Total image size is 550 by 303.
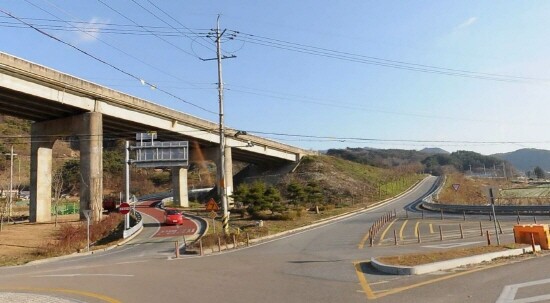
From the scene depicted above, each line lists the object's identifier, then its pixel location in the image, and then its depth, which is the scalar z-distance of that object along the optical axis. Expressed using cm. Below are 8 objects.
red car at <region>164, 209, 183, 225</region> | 3869
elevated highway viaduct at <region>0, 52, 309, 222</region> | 3772
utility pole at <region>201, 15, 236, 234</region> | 2814
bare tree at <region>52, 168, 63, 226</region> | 8583
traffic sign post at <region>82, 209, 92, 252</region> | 2662
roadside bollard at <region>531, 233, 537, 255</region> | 1570
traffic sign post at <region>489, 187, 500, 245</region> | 1984
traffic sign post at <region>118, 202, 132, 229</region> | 3052
